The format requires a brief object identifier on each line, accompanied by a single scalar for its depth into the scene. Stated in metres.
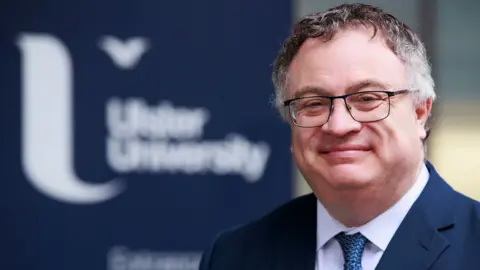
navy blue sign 8.16
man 3.69
